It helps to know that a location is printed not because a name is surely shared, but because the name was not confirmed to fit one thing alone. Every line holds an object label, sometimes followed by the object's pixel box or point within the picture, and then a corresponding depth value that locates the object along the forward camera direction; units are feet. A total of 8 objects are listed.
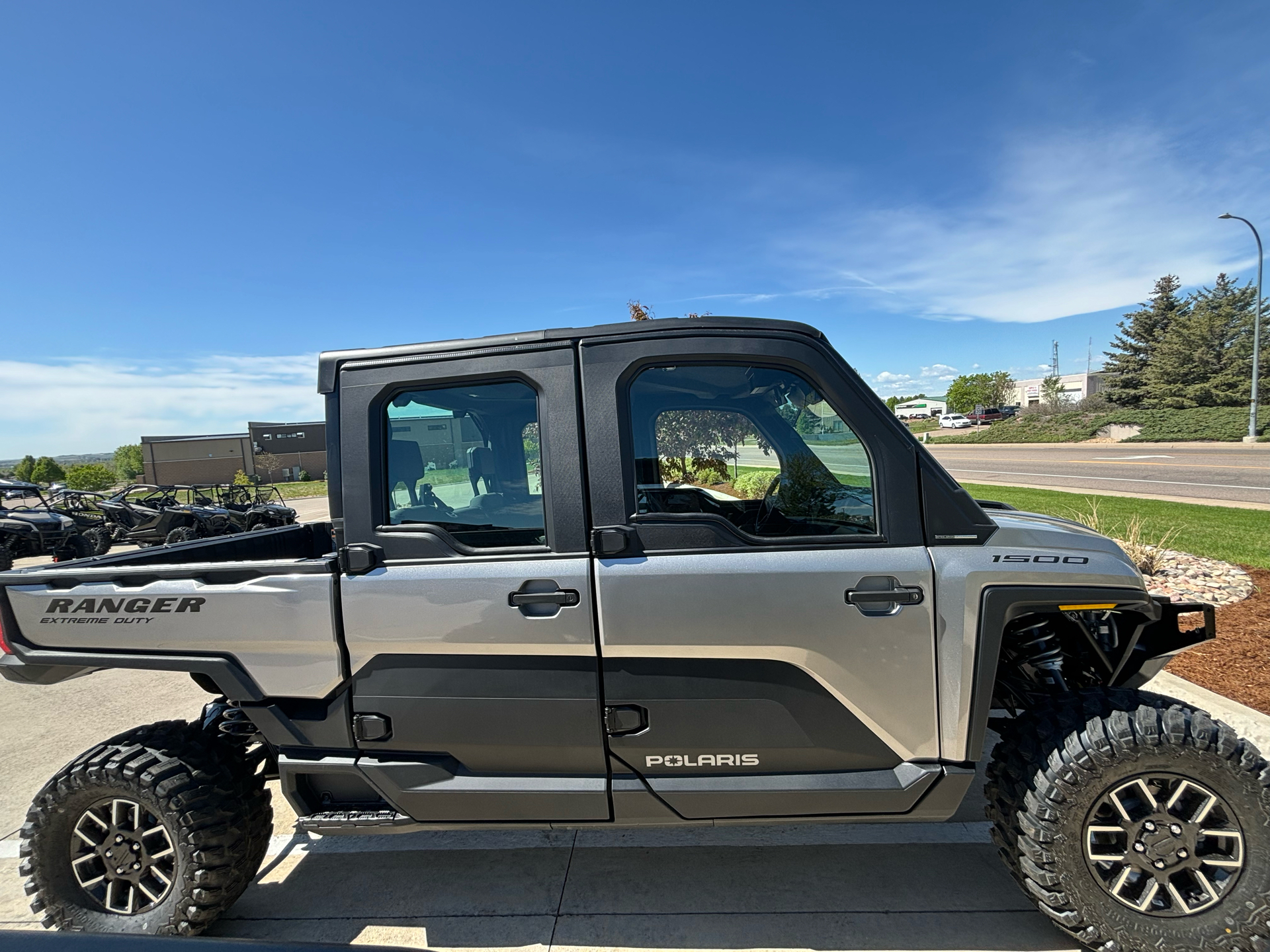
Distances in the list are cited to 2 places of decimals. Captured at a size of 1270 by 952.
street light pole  79.05
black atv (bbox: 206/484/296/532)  41.19
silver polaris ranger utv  6.93
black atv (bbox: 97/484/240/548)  38.45
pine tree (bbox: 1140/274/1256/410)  124.67
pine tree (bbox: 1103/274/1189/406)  142.72
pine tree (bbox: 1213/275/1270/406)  120.57
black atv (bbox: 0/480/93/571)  36.58
